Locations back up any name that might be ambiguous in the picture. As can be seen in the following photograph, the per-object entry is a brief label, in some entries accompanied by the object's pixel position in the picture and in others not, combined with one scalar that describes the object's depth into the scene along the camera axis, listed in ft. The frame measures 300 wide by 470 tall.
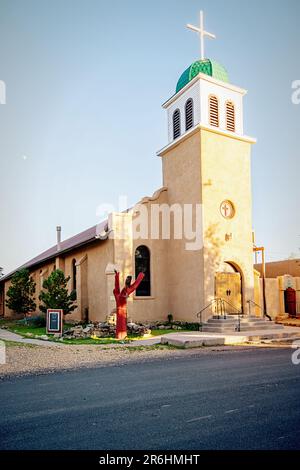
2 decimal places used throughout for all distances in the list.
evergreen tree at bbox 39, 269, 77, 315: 68.85
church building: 65.00
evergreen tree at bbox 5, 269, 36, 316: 95.20
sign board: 56.54
